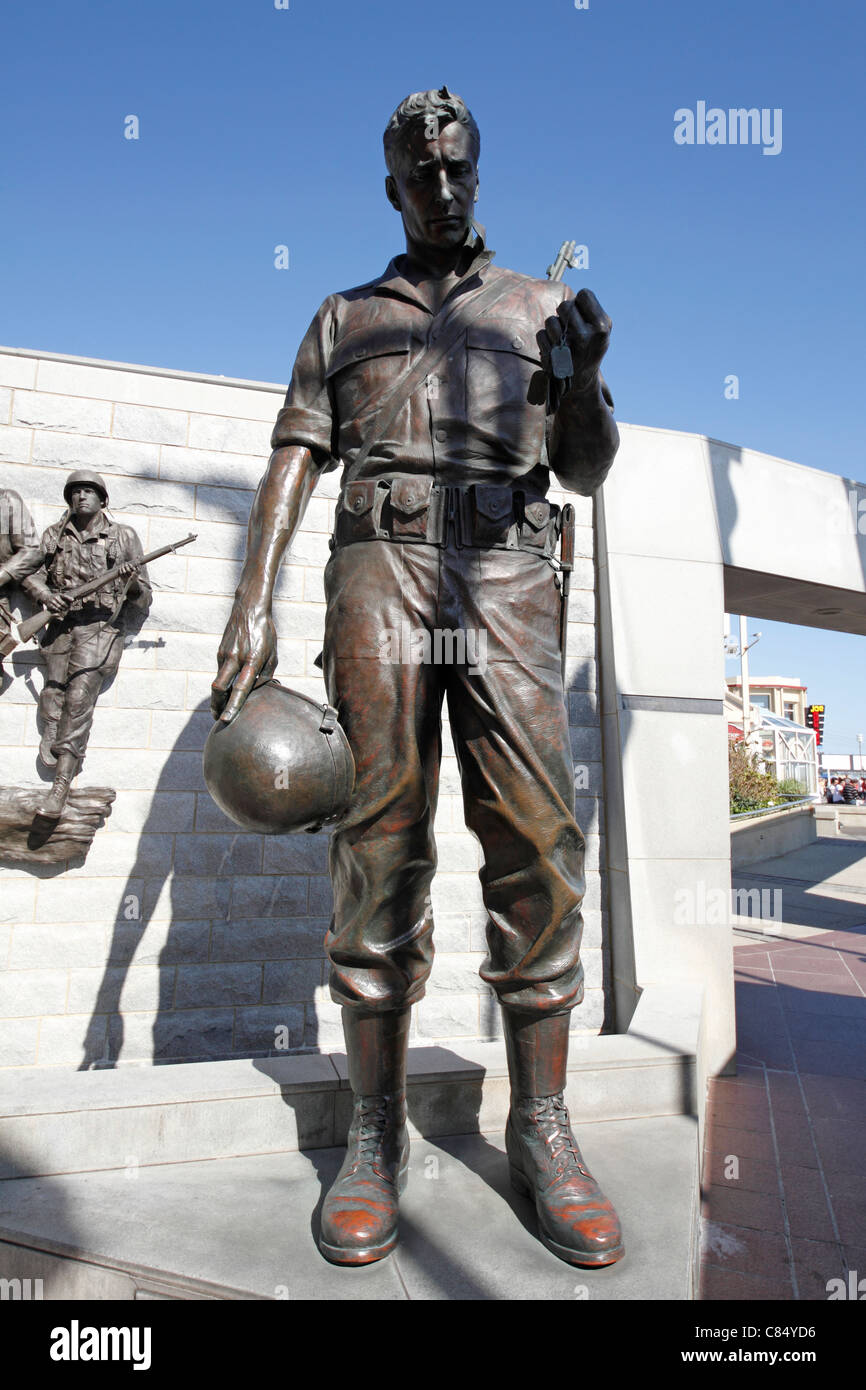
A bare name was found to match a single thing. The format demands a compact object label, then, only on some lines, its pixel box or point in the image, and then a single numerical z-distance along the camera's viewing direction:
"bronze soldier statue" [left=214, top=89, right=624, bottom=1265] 1.98
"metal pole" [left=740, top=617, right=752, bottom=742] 27.77
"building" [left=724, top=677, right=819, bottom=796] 21.73
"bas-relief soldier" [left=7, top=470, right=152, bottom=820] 4.09
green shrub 15.45
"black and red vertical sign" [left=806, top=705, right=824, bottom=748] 33.43
